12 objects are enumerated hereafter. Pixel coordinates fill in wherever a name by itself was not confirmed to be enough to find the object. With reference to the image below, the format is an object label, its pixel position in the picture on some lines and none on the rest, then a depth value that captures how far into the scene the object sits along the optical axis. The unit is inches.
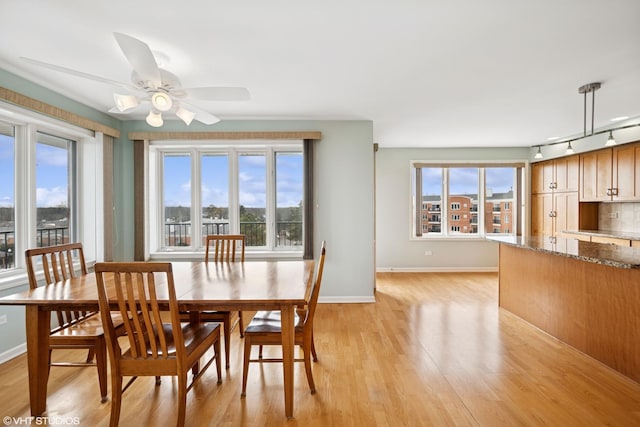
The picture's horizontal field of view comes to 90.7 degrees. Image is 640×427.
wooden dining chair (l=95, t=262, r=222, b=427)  62.6
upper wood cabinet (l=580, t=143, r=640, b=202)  159.9
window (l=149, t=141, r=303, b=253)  173.0
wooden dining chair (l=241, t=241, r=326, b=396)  81.4
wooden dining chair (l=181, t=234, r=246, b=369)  98.6
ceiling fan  71.2
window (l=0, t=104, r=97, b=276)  113.5
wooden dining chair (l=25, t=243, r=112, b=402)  78.2
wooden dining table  70.7
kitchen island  90.7
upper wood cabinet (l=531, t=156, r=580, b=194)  195.5
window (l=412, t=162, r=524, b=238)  239.8
